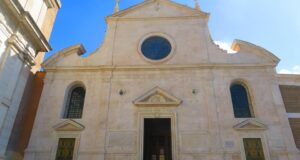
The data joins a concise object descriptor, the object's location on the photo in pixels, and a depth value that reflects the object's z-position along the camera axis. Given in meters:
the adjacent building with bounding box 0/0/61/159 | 10.13
